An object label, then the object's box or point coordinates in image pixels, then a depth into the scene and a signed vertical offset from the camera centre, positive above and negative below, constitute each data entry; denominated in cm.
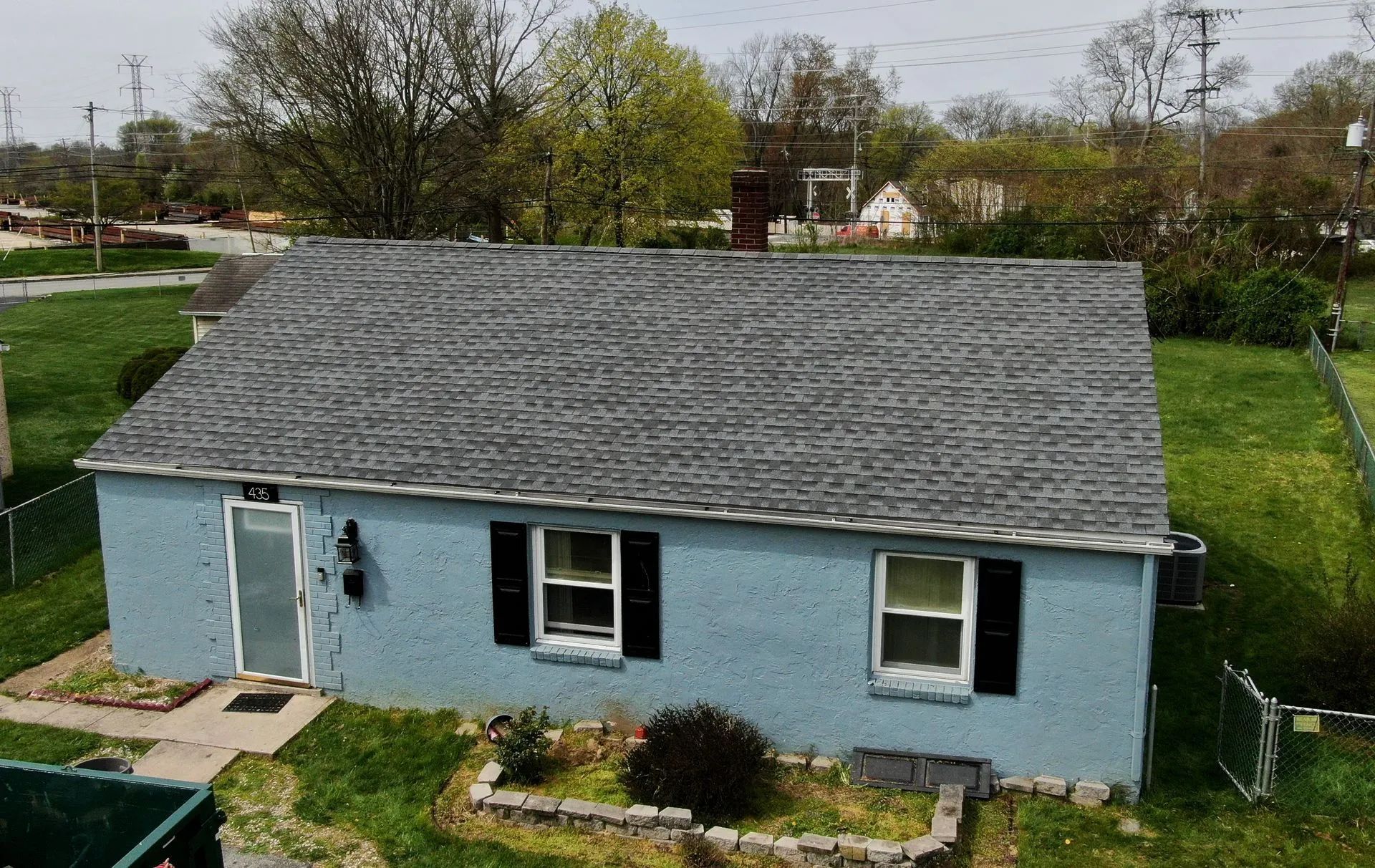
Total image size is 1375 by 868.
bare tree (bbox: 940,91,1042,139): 8081 +985
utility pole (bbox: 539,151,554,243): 3975 +161
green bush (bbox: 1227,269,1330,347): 3509 -184
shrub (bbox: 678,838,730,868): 896 -495
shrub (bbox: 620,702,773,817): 958 -457
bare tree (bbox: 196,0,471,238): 3812 +506
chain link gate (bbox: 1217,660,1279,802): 966 -455
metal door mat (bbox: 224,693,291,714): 1169 -484
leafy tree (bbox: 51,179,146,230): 6050 +289
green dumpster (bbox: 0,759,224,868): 698 -365
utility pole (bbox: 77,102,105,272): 5322 +224
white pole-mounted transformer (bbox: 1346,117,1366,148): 3209 +339
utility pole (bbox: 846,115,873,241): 5400 +310
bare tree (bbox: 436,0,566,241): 4138 +610
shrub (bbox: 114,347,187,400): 2800 -317
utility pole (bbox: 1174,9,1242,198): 5712 +1112
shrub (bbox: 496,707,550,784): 1013 -464
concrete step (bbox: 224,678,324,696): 1201 -480
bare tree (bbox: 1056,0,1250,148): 6575 +1124
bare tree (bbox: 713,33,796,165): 7862 +1150
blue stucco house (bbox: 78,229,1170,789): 998 -241
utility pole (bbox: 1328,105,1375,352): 3222 +79
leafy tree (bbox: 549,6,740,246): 4438 +523
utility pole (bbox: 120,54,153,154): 9881 +1504
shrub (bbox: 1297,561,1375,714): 1102 -415
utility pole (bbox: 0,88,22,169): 9618 +1035
